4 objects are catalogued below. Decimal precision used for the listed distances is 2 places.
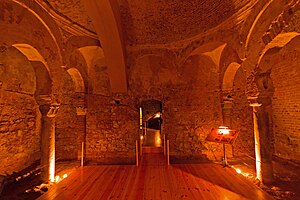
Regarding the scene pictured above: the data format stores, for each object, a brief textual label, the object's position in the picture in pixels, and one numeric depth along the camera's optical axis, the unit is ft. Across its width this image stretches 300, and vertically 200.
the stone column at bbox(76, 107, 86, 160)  24.58
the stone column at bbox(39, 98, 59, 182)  16.19
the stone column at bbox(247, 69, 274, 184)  14.80
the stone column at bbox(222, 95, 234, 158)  23.95
